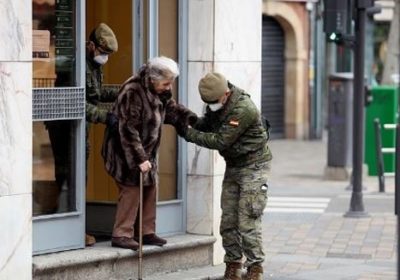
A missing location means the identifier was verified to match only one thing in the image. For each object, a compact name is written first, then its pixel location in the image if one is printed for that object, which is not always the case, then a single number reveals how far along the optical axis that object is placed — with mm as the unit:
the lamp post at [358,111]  24059
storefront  15057
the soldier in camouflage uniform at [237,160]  14981
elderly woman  15147
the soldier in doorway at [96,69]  15518
